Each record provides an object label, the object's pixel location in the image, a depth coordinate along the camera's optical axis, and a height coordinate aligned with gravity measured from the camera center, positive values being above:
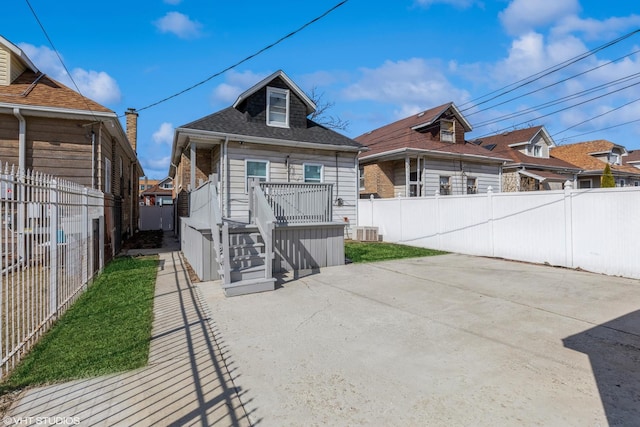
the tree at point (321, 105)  26.40 +8.70
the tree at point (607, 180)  19.04 +1.84
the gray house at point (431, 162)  15.52 +2.54
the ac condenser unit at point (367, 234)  13.19 -0.78
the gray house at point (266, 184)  6.51 +1.01
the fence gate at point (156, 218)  24.11 -0.16
